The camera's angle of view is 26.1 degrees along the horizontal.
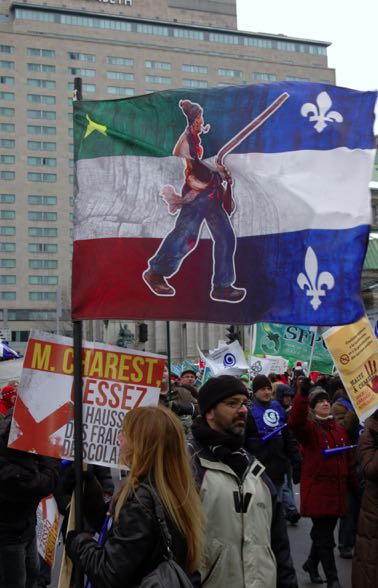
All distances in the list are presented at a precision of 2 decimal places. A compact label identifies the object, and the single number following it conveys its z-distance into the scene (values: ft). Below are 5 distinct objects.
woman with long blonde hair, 10.22
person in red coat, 24.08
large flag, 14.32
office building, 314.96
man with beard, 12.71
